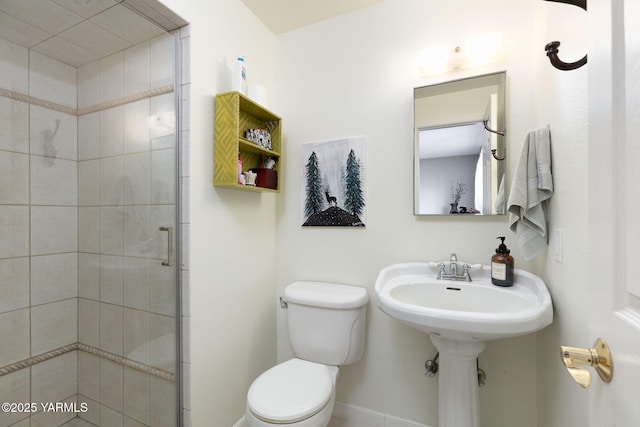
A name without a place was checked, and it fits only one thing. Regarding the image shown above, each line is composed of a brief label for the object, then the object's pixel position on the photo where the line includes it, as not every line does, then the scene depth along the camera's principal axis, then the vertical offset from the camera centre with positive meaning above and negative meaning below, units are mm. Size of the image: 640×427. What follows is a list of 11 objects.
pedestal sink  932 -369
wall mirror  1385 +354
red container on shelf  1587 +211
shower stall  1212 -32
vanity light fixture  1355 +808
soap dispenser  1247 -233
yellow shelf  1318 +362
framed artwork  1652 +191
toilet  1226 -677
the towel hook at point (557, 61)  730 +410
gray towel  1079 +92
